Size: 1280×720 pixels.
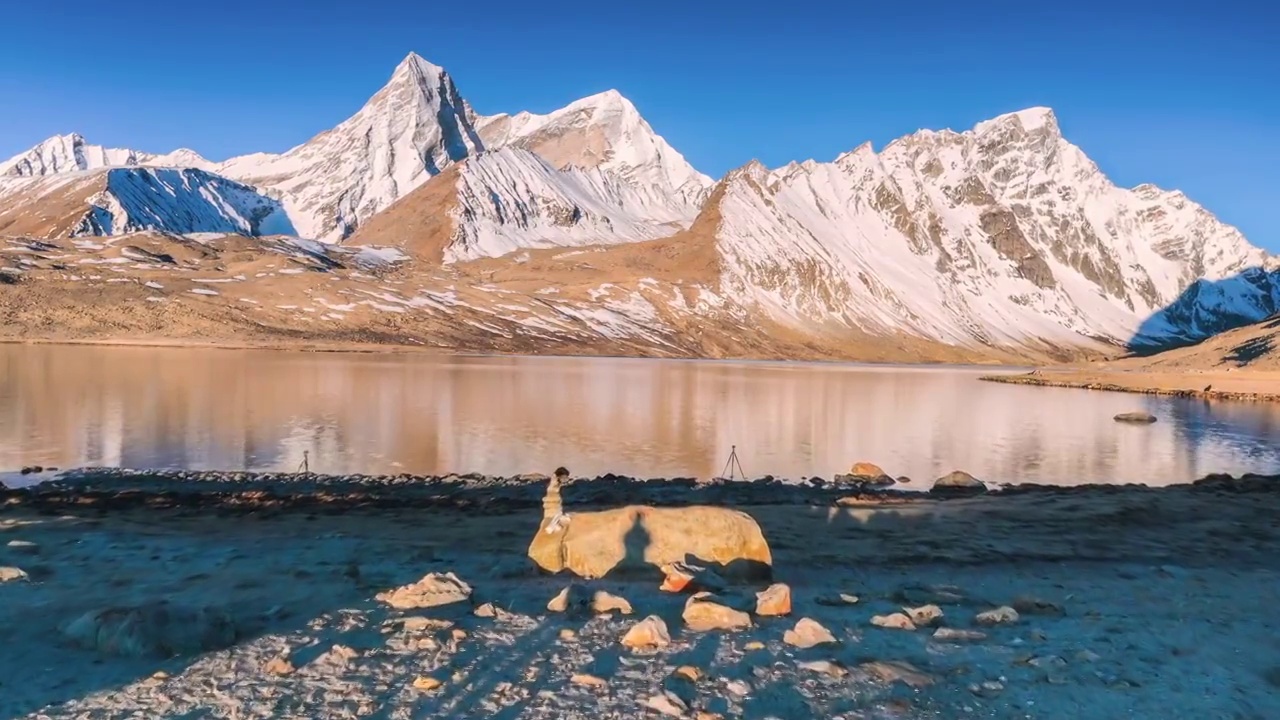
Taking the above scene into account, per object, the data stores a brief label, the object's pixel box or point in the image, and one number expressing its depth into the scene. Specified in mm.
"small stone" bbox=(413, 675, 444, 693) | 11317
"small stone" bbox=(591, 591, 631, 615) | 14938
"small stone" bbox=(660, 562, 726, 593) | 16438
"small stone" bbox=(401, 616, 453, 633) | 13578
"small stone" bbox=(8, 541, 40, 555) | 18500
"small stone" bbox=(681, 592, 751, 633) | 13984
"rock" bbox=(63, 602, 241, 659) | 12078
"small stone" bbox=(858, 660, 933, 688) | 11867
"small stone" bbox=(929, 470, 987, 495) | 33719
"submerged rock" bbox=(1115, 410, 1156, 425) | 68125
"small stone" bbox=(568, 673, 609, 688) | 11523
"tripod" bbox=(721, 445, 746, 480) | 39519
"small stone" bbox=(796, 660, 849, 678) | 12003
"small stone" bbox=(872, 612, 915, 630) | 14266
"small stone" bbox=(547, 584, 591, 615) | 14867
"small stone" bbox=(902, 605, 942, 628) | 14641
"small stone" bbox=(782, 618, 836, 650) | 13266
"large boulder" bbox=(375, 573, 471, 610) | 14867
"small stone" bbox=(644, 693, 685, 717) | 10672
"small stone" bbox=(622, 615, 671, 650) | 13047
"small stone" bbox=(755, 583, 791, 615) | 14922
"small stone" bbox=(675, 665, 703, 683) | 11695
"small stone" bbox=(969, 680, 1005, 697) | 11562
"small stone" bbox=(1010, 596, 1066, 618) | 15469
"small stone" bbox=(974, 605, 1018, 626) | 14692
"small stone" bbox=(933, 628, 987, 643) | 13680
